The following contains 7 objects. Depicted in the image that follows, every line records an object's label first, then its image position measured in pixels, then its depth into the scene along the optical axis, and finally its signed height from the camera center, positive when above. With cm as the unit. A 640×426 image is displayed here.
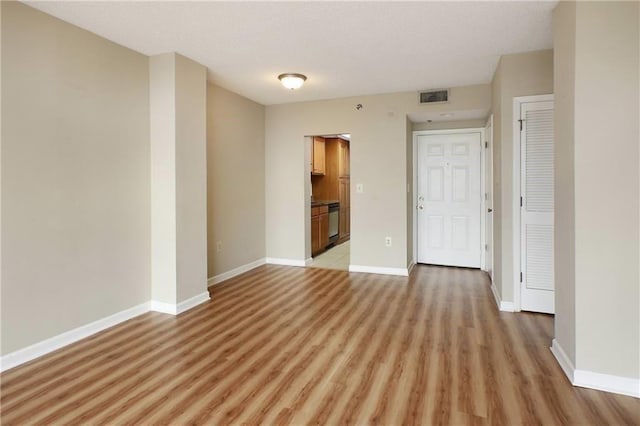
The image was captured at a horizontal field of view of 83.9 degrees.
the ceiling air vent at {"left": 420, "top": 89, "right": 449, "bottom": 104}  464 +142
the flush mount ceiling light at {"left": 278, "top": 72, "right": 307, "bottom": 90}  401 +142
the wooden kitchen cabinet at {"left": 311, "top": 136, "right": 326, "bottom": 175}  691 +96
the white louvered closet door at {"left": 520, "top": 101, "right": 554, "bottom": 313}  332 -1
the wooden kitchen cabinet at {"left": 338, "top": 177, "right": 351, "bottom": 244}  799 -6
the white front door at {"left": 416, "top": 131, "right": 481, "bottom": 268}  532 +8
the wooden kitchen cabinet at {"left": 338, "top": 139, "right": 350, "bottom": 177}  778 +104
